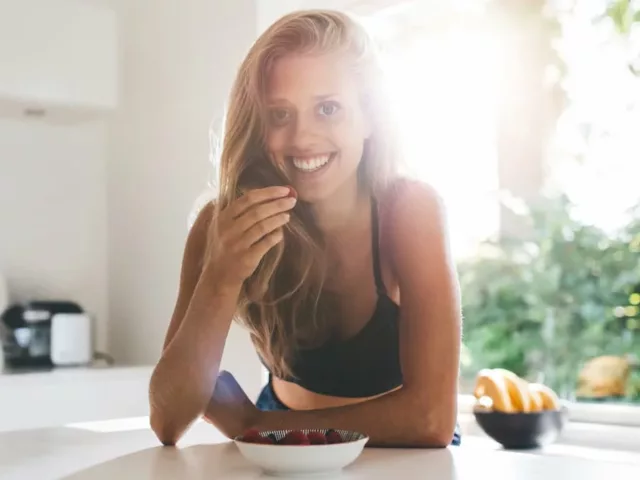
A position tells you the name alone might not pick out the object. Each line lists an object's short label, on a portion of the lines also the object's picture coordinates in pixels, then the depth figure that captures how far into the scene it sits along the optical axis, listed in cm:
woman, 121
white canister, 258
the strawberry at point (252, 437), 101
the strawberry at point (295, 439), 97
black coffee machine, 256
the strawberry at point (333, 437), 99
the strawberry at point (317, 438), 98
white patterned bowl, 93
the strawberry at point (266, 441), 99
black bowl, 153
